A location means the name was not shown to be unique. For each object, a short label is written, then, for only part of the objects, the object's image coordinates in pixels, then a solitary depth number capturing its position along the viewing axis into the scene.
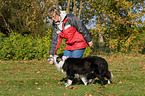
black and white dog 10.47
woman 10.13
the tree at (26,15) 31.05
